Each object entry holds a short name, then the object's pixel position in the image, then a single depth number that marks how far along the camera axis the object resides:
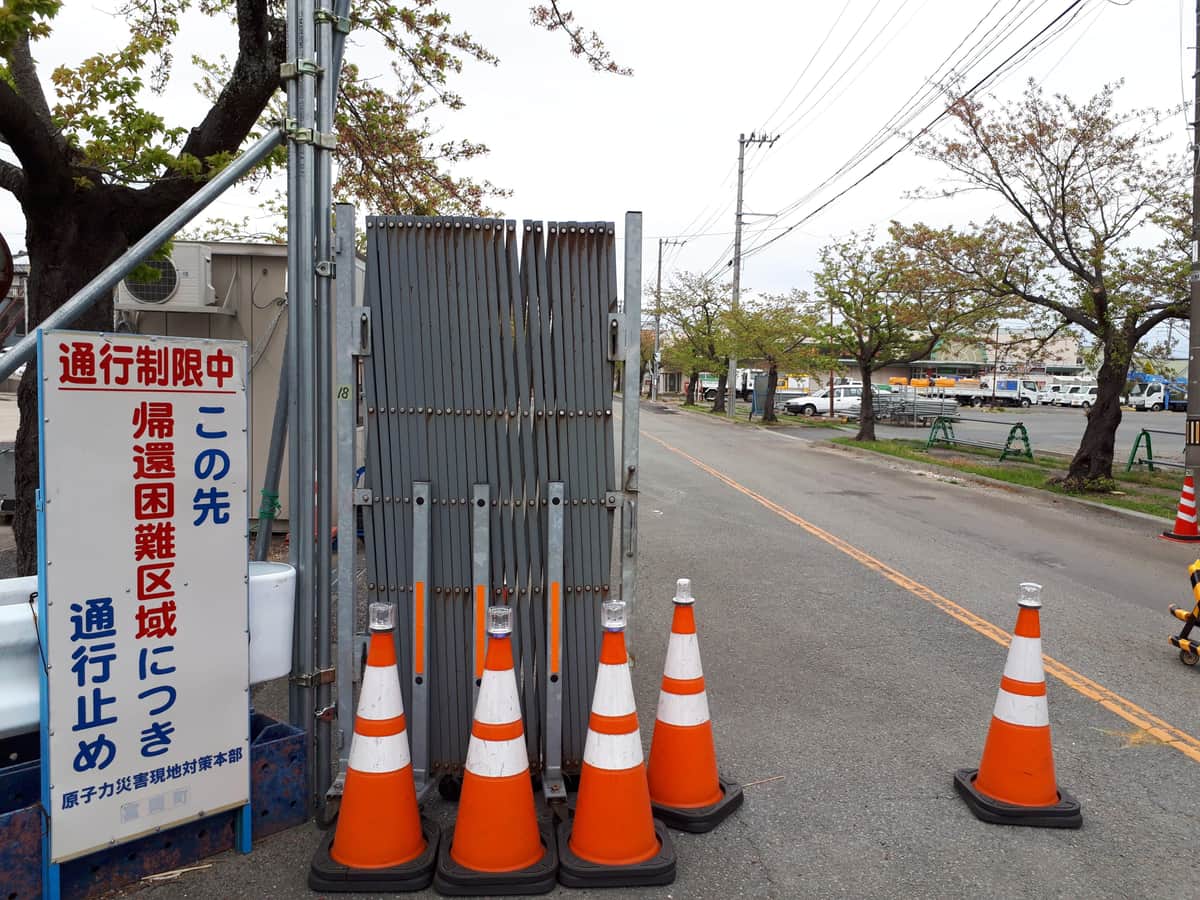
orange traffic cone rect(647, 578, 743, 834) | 3.91
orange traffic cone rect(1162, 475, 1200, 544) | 11.79
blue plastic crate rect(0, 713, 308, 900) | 2.99
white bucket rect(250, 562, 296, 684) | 3.62
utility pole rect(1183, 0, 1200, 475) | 11.91
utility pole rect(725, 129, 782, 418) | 40.79
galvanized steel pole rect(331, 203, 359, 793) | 3.77
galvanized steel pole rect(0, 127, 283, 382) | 2.93
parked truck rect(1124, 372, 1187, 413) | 53.50
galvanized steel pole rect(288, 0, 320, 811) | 3.66
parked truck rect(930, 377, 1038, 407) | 60.53
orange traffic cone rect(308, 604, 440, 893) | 3.35
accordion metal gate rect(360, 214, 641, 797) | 3.91
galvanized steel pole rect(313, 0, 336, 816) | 3.76
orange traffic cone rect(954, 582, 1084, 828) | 3.93
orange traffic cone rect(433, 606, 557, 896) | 3.33
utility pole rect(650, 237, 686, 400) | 50.97
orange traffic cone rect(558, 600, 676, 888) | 3.38
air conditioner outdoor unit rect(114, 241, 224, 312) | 8.90
